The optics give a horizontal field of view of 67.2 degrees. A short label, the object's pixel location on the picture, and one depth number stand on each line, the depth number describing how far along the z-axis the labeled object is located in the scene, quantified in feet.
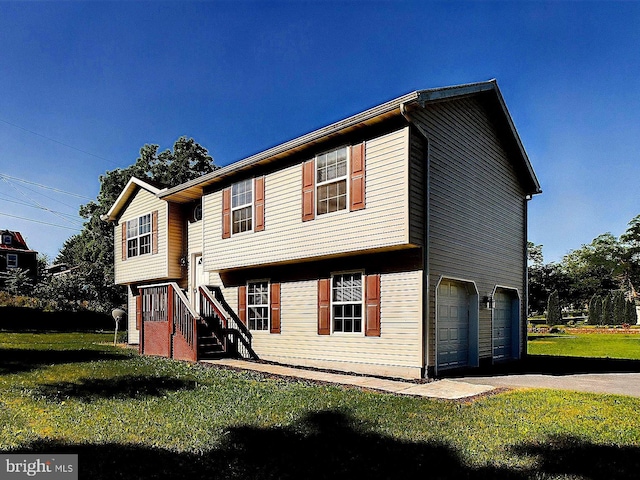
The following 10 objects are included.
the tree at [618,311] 130.11
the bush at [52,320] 84.99
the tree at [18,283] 113.80
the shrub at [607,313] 132.36
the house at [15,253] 150.92
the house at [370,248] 32.58
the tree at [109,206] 103.30
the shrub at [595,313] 135.23
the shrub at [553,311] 132.77
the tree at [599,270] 205.98
